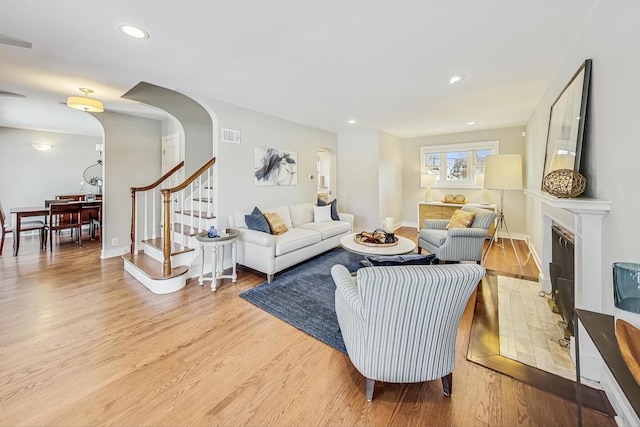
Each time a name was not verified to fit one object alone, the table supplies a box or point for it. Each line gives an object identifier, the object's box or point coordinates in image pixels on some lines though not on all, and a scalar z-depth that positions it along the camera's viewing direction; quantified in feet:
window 19.92
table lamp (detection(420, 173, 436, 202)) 21.34
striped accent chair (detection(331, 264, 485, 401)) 4.35
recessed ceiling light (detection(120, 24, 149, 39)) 6.47
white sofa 10.98
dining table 14.50
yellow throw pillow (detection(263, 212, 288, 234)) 12.57
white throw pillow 16.28
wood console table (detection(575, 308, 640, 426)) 2.67
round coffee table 10.06
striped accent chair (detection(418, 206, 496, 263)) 11.57
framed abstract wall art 14.14
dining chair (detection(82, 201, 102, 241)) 17.26
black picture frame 6.11
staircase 10.28
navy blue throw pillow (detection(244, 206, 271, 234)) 11.90
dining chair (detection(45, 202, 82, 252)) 15.60
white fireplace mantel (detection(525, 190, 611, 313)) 5.29
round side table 10.28
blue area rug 7.61
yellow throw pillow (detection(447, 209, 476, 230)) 12.61
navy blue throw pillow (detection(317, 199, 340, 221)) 16.57
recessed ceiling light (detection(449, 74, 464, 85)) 9.51
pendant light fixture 10.43
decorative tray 10.89
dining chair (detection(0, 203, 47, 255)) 14.57
